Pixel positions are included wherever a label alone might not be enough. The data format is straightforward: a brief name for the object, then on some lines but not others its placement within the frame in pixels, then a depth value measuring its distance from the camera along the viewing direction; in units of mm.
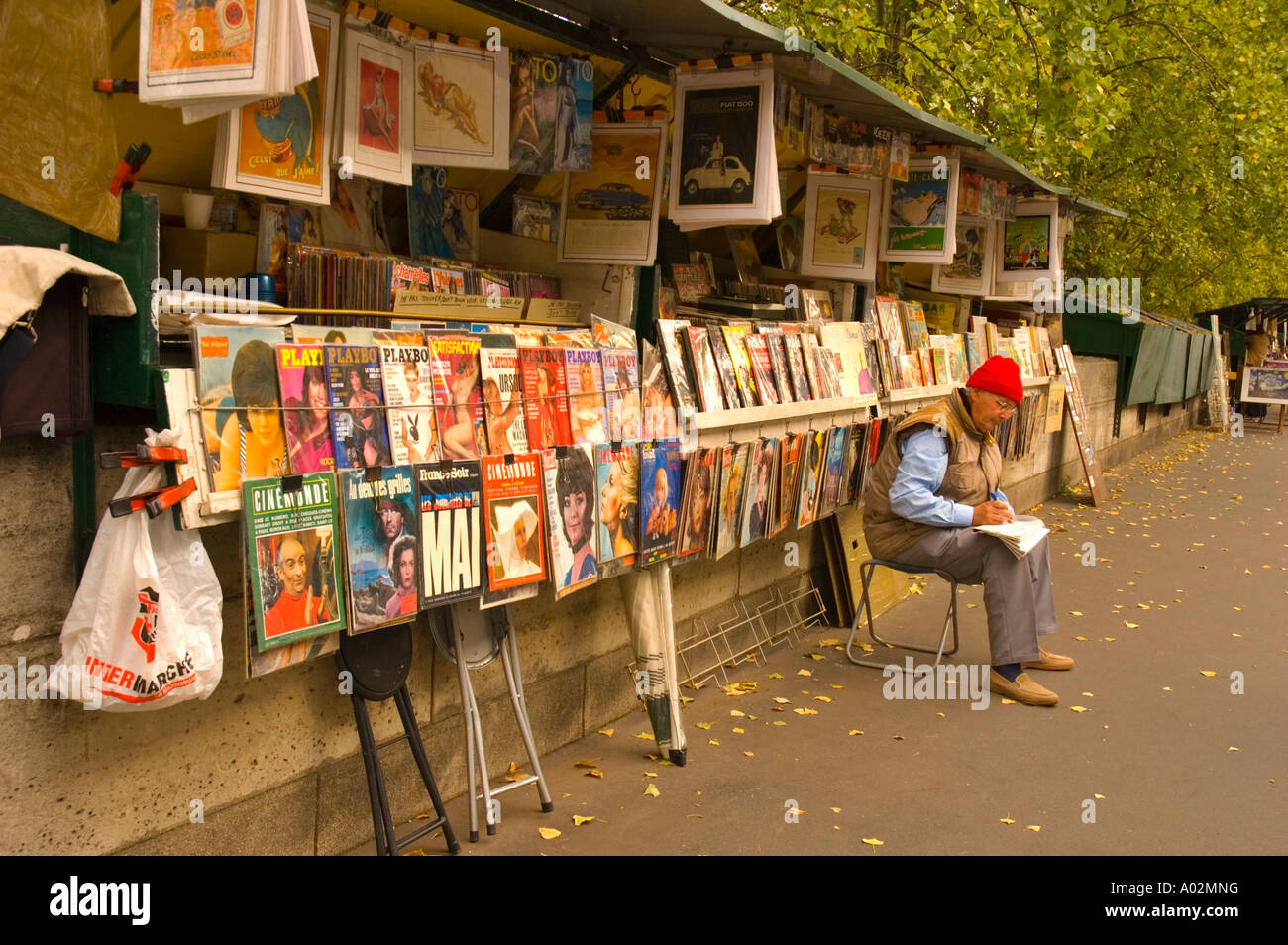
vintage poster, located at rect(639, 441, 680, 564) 4699
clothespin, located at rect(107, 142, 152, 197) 2873
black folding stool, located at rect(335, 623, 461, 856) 3641
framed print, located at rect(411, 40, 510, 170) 4348
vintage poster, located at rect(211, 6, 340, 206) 3551
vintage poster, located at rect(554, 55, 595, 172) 4816
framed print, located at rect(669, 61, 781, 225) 5039
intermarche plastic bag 2816
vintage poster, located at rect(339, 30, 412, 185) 4004
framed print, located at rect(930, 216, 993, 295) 10141
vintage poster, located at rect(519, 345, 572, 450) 4145
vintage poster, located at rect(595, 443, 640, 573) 4480
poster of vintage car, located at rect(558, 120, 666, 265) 5270
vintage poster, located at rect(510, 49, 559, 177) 4684
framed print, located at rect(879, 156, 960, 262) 7707
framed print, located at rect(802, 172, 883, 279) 7387
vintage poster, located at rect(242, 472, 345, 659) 3090
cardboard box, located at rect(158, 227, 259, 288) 4148
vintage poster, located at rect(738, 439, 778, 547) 5574
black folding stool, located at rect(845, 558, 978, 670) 6289
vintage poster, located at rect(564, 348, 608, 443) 4398
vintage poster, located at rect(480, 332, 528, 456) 3951
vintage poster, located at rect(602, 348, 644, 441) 4625
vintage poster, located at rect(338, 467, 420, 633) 3383
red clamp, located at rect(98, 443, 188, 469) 2852
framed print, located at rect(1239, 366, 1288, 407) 23953
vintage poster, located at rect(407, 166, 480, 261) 5078
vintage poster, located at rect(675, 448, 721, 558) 5004
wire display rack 6047
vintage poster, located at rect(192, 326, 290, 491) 3039
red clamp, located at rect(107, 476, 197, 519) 2809
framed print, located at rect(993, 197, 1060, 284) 10242
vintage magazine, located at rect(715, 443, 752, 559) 5312
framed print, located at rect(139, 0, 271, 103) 2803
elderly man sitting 6023
